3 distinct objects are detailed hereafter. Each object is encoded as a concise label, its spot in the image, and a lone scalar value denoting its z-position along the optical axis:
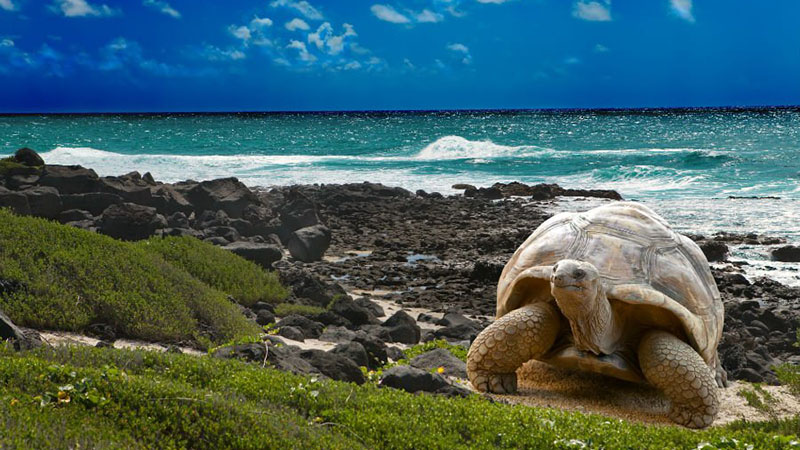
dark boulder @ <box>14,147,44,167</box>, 25.07
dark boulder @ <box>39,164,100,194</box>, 22.38
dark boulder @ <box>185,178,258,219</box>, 22.02
